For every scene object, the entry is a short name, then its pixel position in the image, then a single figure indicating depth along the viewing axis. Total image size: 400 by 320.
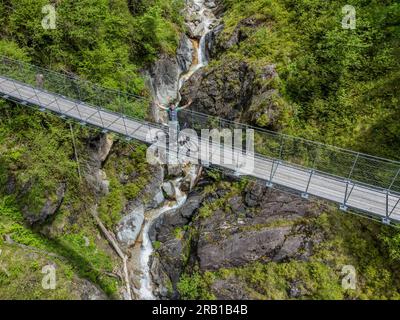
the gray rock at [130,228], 12.08
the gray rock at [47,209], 10.28
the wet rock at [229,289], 9.37
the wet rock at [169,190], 13.09
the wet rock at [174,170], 13.52
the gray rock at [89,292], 9.75
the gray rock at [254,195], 10.47
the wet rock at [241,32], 14.38
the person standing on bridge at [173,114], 8.07
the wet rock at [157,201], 12.96
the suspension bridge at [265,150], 7.99
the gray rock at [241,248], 9.64
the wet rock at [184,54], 16.38
